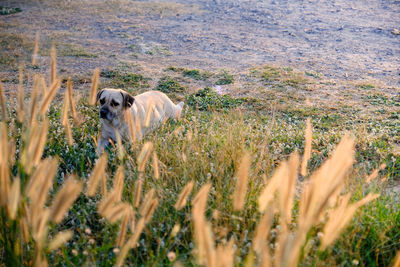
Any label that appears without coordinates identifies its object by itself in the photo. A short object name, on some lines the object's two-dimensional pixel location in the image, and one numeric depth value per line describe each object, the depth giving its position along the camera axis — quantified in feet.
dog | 15.78
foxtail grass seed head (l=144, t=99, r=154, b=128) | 8.66
